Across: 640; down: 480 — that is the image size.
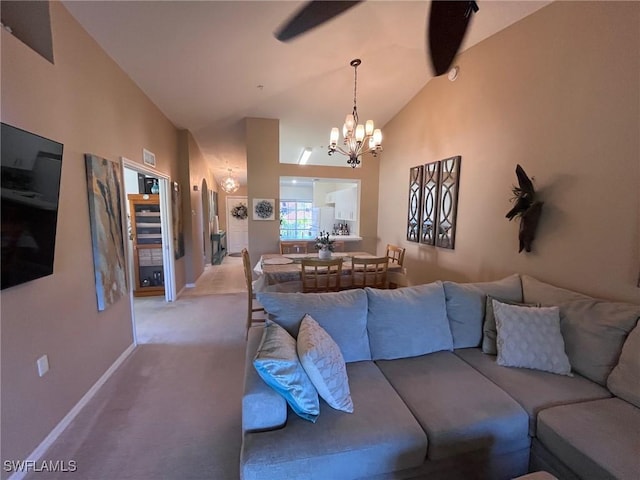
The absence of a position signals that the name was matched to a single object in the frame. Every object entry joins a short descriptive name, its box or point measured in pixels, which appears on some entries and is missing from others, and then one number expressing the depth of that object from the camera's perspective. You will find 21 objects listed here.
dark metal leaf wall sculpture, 2.52
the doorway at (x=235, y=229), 10.21
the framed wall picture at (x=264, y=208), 4.75
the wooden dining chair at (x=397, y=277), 3.59
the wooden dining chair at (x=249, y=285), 3.03
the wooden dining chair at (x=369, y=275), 3.15
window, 10.06
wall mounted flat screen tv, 1.41
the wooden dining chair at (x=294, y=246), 4.65
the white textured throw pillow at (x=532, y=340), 1.83
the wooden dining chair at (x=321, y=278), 3.00
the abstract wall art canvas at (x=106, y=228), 2.29
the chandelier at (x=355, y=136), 3.44
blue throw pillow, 1.31
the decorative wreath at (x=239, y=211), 10.16
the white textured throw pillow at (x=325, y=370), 1.39
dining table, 3.11
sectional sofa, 1.26
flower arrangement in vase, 3.66
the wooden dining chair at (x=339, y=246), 4.94
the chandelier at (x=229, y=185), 7.60
